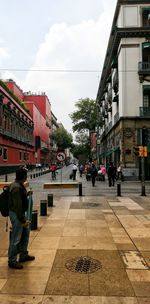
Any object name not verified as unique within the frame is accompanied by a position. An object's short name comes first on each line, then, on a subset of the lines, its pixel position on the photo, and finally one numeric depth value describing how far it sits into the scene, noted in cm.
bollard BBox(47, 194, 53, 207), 928
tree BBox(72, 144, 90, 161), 5089
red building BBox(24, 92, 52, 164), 5210
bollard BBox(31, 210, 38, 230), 610
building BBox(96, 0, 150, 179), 2099
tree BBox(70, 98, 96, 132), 4072
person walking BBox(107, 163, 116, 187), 1635
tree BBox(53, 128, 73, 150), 8110
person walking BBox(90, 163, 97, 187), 1660
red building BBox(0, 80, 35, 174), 2827
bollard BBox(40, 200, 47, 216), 771
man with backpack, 391
